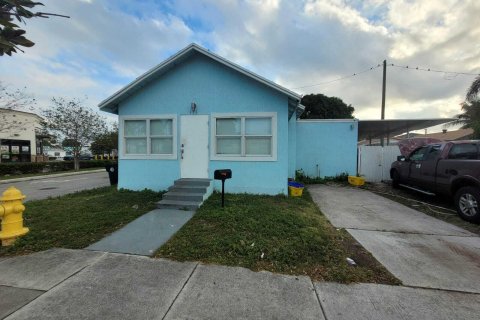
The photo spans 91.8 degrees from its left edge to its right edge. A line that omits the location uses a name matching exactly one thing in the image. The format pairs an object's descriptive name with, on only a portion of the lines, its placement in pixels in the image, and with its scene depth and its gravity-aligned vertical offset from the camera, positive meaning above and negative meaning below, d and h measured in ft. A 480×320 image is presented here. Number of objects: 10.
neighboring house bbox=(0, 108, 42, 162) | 71.72 +3.99
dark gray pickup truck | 17.46 -1.61
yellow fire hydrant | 12.73 -3.54
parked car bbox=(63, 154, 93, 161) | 117.84 -2.18
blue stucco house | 24.43 +3.17
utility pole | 56.08 +17.78
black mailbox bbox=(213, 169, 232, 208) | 18.49 -1.67
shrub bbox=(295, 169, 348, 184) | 37.09 -3.98
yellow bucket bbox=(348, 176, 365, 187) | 33.65 -3.94
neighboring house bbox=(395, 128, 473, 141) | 93.61 +8.60
